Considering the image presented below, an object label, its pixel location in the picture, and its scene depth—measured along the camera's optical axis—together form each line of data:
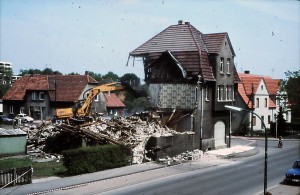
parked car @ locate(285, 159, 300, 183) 22.64
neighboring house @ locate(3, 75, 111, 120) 54.97
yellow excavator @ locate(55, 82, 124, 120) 32.66
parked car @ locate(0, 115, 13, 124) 53.16
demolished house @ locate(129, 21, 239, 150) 35.16
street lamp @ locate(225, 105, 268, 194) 17.71
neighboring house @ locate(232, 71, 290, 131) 54.19
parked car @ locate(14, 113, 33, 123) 50.17
